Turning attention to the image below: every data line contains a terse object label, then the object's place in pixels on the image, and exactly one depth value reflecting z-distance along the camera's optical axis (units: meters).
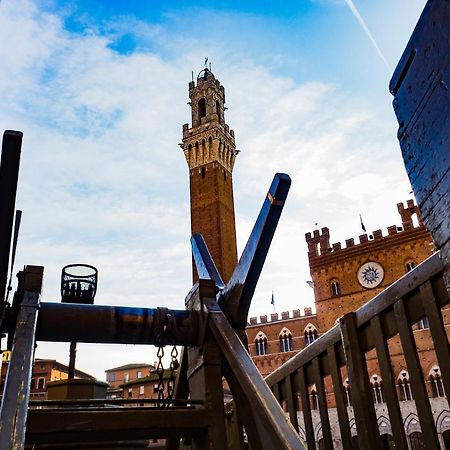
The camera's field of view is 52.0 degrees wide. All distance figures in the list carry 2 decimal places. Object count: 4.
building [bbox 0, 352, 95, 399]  46.06
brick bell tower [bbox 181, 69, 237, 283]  37.13
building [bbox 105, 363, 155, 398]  66.75
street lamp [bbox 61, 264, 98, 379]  4.05
